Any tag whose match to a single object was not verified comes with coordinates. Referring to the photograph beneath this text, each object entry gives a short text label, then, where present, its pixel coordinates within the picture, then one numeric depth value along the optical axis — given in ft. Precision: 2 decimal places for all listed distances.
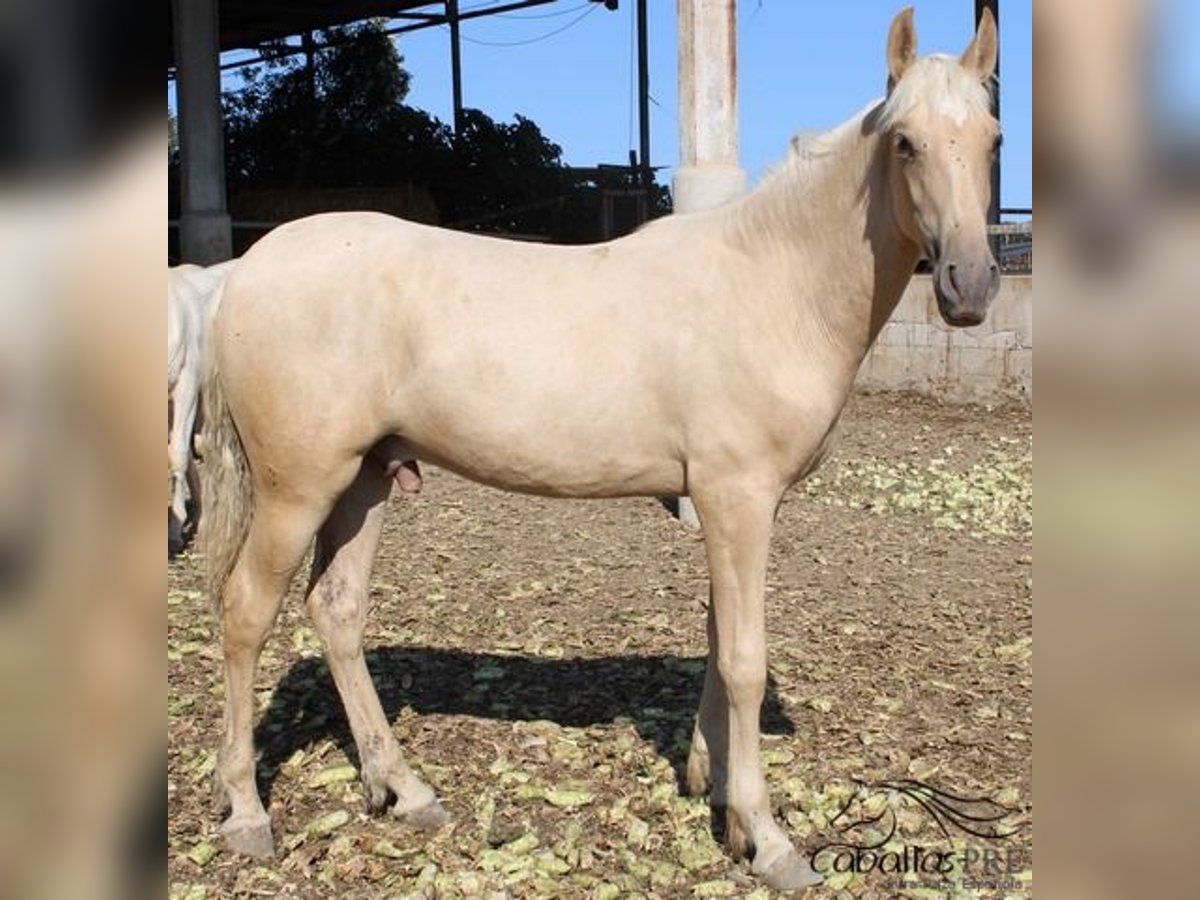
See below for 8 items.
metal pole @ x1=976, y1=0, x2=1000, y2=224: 43.55
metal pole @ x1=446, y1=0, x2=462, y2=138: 63.19
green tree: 58.59
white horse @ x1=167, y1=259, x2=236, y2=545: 22.17
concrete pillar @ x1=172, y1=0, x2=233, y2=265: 37.42
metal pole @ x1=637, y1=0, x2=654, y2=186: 64.59
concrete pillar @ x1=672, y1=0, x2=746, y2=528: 22.54
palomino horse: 10.50
